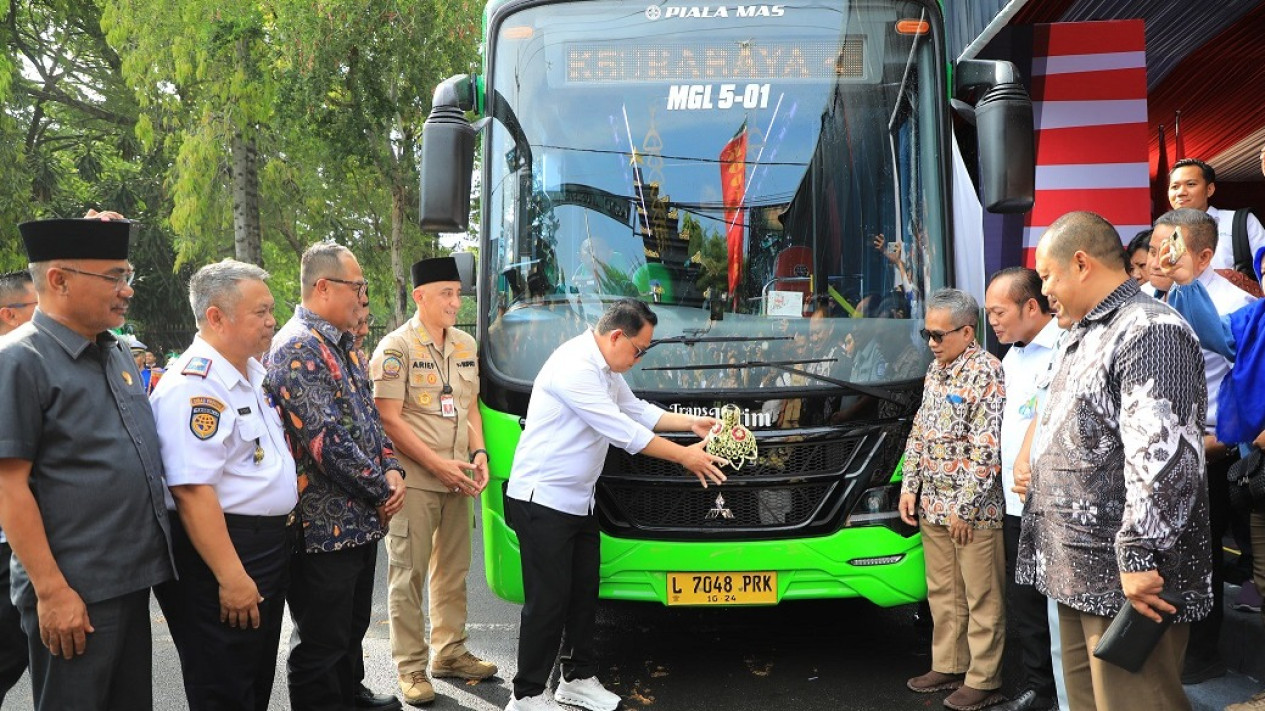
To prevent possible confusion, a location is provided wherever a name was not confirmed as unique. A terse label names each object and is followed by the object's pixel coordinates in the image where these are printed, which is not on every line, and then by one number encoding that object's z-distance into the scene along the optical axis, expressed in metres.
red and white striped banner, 6.69
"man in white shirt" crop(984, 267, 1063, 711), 4.46
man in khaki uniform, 4.95
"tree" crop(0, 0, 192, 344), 18.70
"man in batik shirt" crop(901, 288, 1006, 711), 4.61
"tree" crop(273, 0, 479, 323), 13.84
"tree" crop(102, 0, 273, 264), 14.90
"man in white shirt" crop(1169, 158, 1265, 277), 5.77
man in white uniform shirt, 3.31
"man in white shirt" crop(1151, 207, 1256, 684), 4.23
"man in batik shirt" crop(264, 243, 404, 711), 3.81
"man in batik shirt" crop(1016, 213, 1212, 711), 2.80
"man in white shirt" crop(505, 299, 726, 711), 4.48
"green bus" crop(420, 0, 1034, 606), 4.79
